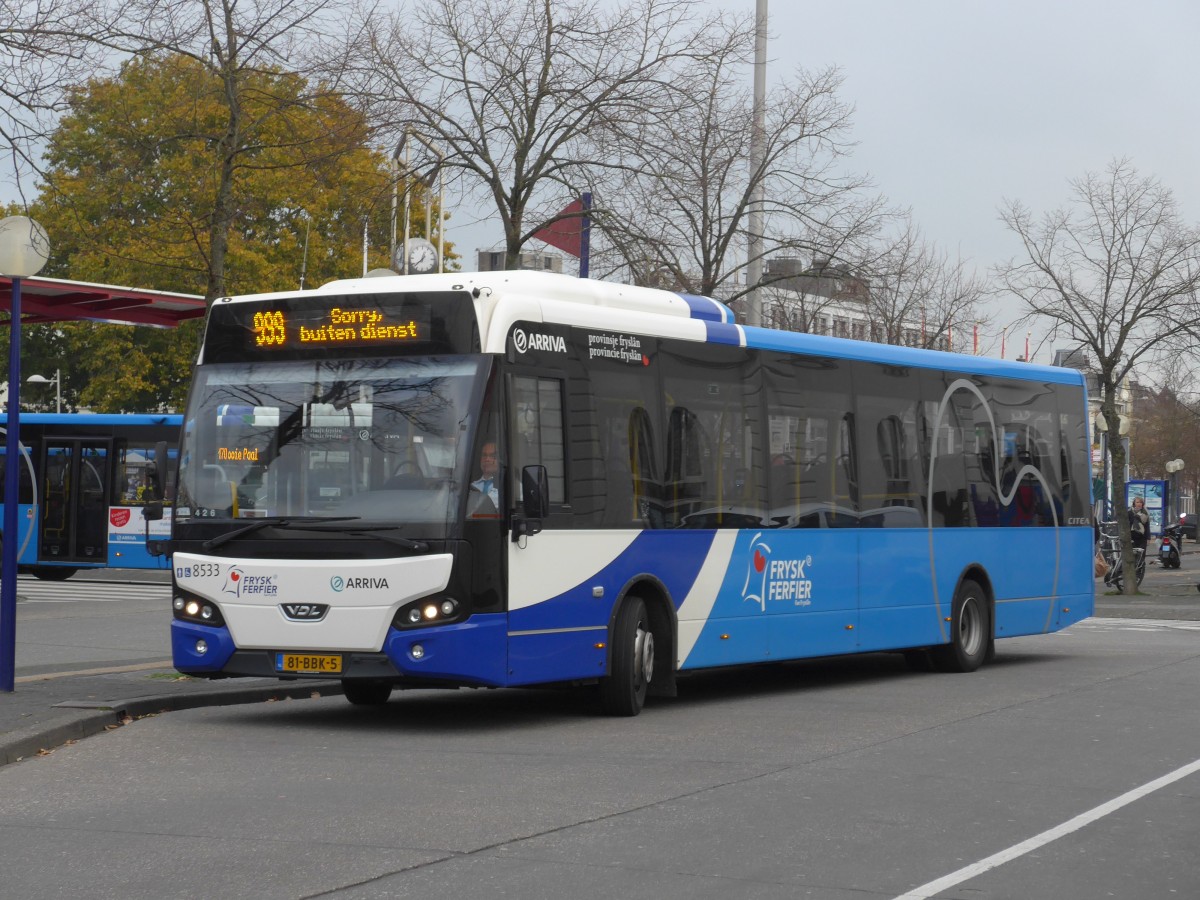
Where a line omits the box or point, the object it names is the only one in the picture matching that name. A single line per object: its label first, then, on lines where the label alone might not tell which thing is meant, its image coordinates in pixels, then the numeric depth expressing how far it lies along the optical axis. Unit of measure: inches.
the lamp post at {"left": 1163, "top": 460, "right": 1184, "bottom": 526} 3034.0
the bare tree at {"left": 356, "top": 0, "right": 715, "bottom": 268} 784.9
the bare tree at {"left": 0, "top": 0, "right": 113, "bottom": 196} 560.1
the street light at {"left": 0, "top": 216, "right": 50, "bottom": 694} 520.1
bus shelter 993.5
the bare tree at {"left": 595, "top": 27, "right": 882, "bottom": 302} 789.9
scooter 1934.1
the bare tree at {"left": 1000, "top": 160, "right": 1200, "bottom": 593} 1339.8
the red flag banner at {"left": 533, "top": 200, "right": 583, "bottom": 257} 812.6
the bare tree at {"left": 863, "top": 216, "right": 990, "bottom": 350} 1739.7
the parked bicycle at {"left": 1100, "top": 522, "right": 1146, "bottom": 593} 1446.9
